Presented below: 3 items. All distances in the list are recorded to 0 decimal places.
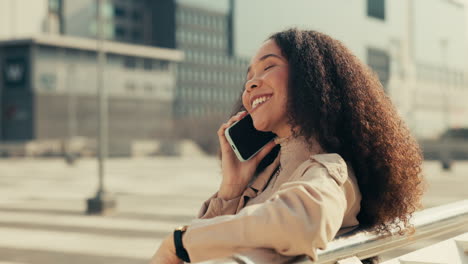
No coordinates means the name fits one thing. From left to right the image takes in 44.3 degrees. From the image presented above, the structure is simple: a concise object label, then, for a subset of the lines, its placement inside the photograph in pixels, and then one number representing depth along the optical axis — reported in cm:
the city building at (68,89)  5272
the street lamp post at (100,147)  1086
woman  144
